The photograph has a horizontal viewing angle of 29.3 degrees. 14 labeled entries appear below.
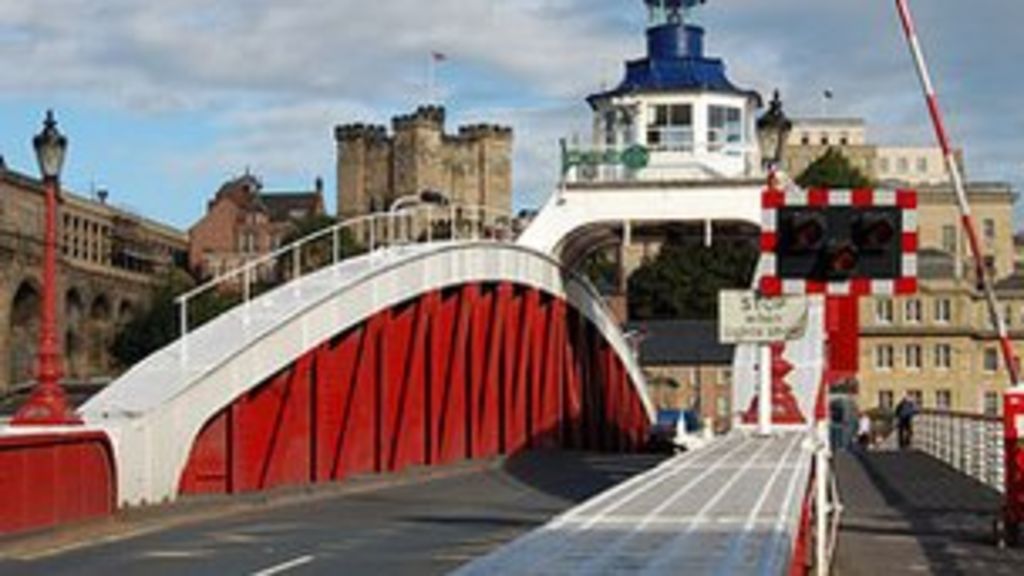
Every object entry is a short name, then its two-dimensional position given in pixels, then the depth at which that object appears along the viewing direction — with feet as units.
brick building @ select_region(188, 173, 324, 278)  601.62
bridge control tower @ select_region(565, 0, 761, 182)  151.33
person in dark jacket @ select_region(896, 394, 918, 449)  191.93
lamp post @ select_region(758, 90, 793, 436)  76.71
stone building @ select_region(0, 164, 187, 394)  387.14
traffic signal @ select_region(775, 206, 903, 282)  49.88
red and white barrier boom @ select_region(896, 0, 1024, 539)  66.03
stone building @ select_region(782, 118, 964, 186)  628.85
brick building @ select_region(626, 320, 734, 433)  405.18
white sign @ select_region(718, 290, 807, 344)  62.44
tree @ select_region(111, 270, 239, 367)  367.04
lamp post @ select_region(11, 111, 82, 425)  80.59
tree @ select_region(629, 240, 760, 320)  424.05
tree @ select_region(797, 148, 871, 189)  448.61
